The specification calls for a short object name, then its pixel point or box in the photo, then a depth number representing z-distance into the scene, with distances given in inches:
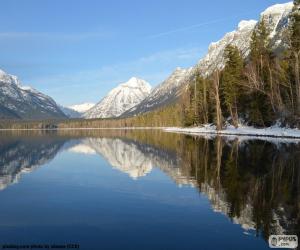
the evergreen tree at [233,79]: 3996.1
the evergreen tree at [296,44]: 2751.0
